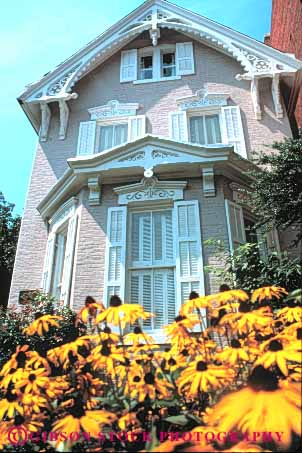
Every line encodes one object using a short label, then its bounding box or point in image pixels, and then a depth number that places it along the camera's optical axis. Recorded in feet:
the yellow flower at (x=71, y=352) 10.62
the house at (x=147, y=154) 24.45
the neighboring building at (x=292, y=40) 35.94
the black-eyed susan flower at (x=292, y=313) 11.19
